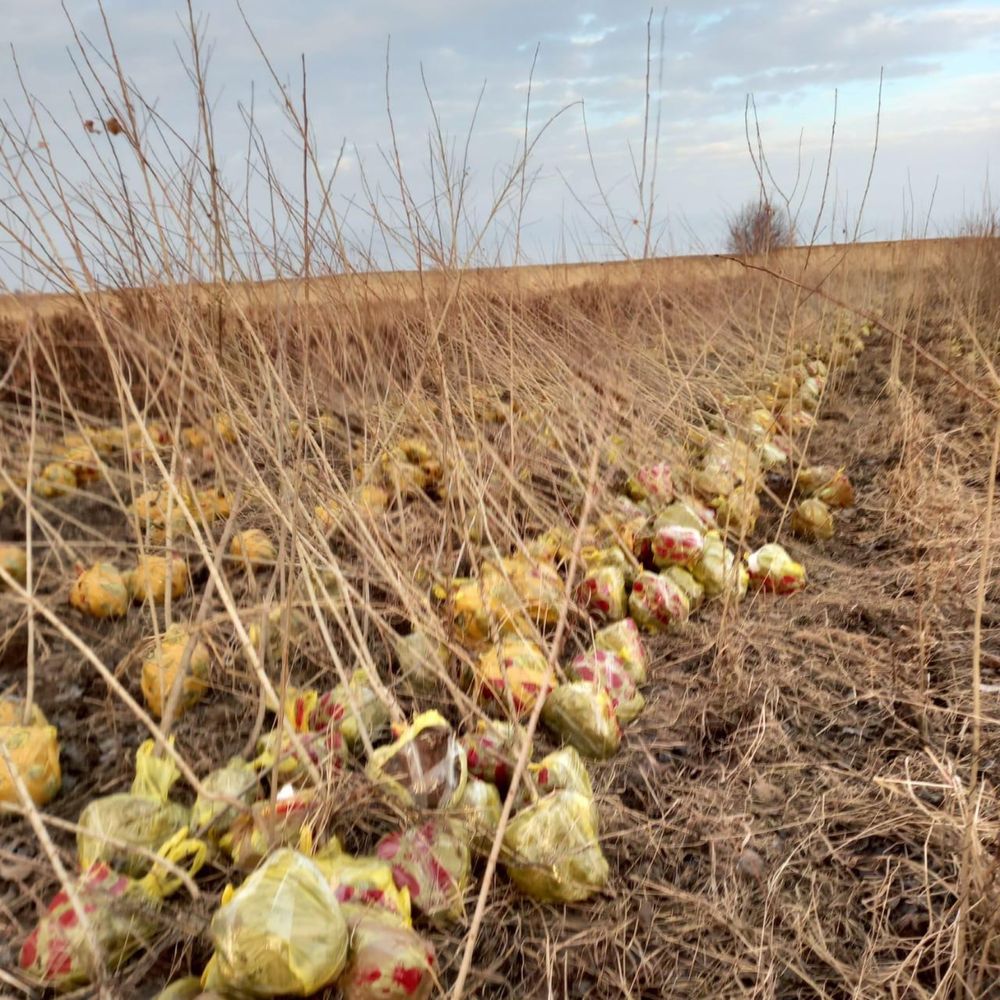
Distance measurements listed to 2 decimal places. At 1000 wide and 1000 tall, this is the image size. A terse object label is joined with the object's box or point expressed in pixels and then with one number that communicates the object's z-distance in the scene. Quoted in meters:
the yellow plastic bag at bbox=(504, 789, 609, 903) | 1.20
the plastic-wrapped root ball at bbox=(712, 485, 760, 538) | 2.52
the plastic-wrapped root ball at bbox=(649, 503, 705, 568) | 2.17
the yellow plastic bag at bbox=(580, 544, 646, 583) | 2.15
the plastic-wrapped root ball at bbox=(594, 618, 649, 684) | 1.79
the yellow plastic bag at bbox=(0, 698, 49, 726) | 1.51
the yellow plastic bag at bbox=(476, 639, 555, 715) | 1.55
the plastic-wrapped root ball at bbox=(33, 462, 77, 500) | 2.88
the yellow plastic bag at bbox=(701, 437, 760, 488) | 2.79
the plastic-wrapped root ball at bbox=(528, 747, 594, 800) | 1.32
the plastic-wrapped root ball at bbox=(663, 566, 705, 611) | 2.12
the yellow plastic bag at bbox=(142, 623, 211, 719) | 1.62
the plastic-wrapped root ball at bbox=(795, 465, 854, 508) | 2.84
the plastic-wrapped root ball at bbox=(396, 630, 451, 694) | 1.63
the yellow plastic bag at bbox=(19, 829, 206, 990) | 1.01
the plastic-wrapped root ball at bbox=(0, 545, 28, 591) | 2.19
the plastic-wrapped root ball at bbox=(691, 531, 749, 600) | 2.13
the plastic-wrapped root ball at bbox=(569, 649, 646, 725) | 1.67
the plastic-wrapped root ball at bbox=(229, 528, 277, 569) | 2.20
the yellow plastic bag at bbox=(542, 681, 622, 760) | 1.55
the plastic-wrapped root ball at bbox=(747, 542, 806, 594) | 2.20
